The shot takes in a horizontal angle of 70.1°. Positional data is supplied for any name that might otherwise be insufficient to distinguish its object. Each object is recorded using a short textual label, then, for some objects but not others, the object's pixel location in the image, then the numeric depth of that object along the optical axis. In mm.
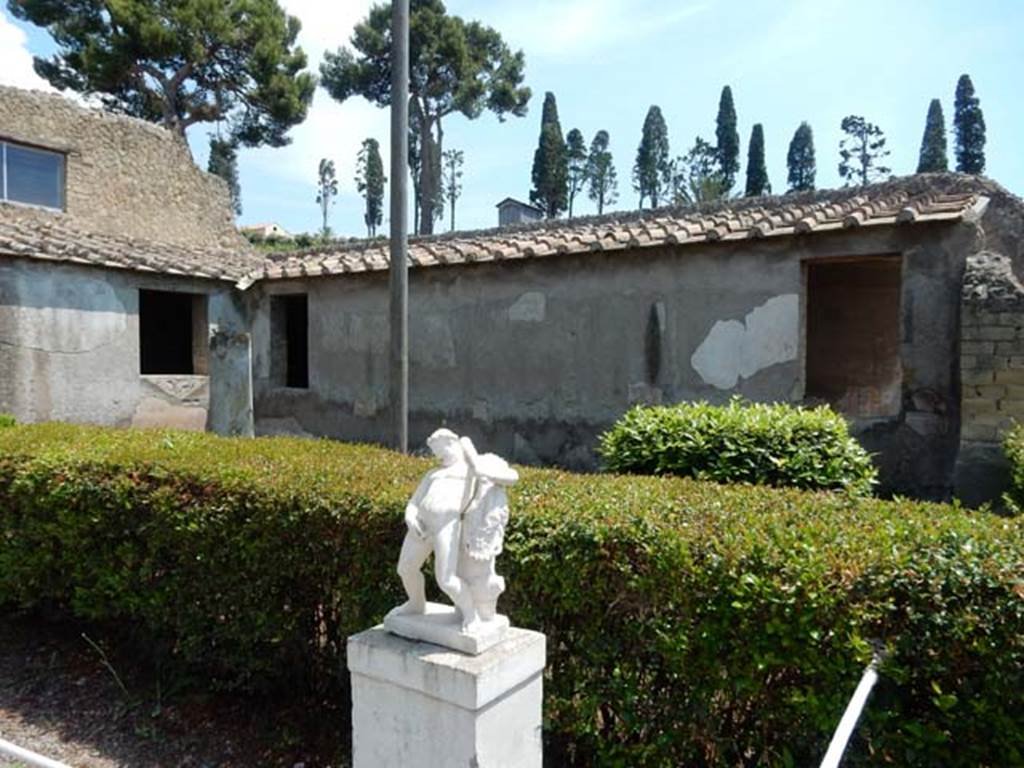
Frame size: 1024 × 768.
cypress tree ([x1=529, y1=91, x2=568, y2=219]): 42375
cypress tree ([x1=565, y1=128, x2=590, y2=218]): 50656
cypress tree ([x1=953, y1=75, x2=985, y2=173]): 33906
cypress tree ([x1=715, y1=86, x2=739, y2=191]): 42719
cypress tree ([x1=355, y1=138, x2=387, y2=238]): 53438
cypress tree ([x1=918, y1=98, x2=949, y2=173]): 34750
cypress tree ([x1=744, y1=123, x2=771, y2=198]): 39094
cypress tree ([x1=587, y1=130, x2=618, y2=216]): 53844
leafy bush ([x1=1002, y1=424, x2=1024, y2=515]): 5742
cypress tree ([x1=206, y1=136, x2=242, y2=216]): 28672
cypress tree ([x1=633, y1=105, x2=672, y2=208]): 48906
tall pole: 6930
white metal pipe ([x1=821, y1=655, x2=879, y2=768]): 2039
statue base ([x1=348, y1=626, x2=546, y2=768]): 2295
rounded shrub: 5641
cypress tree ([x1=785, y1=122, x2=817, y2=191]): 44531
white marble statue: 2383
